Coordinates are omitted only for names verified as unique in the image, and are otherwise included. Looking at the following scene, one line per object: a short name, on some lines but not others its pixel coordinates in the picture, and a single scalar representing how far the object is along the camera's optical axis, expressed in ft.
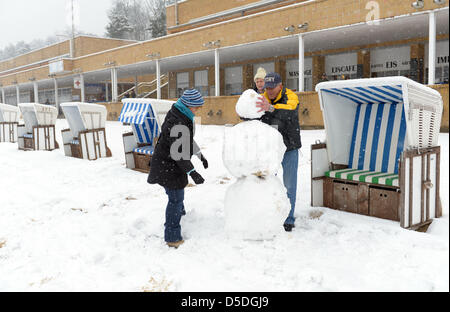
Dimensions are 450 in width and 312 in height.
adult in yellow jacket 15.05
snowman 13.06
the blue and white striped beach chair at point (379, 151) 14.84
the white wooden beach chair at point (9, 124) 54.19
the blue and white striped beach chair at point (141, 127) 26.53
